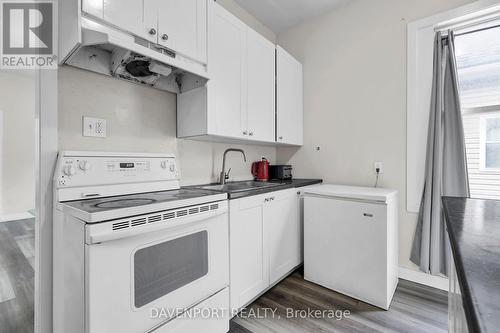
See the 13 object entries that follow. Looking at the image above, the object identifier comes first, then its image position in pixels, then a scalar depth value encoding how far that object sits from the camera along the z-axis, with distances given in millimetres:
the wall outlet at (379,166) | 2291
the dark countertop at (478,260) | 333
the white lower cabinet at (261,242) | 1643
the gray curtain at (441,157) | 1941
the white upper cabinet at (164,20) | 1188
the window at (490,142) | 1892
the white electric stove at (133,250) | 963
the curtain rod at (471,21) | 1841
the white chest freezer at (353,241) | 1763
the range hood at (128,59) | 1144
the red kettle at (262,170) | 2609
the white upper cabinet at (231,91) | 1768
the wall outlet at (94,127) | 1432
